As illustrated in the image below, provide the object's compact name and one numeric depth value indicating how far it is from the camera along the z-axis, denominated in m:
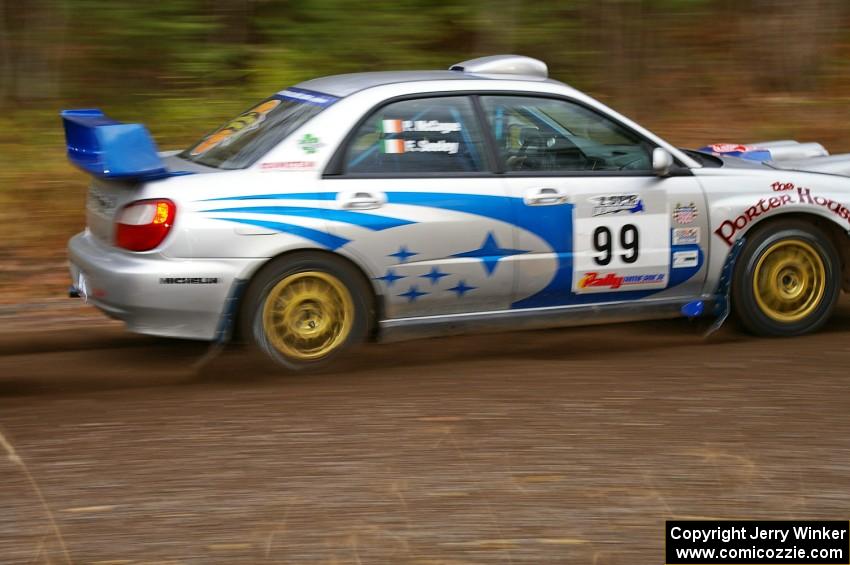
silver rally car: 11.51
